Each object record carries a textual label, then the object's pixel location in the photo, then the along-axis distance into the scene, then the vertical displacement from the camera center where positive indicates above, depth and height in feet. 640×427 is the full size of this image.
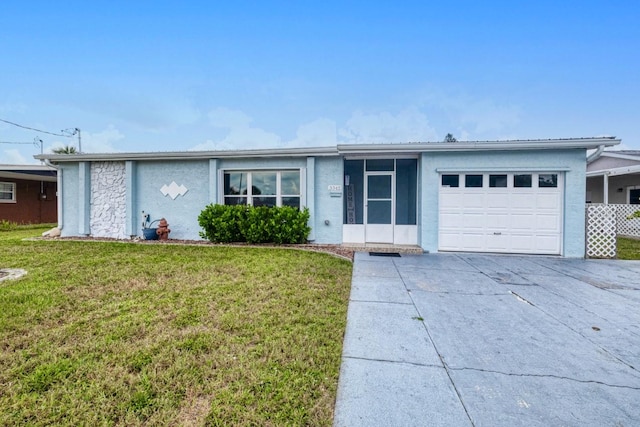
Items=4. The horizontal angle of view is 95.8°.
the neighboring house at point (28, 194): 51.49 +2.67
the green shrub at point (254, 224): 28.53 -1.38
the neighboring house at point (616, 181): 41.96 +5.15
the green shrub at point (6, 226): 42.37 -2.75
